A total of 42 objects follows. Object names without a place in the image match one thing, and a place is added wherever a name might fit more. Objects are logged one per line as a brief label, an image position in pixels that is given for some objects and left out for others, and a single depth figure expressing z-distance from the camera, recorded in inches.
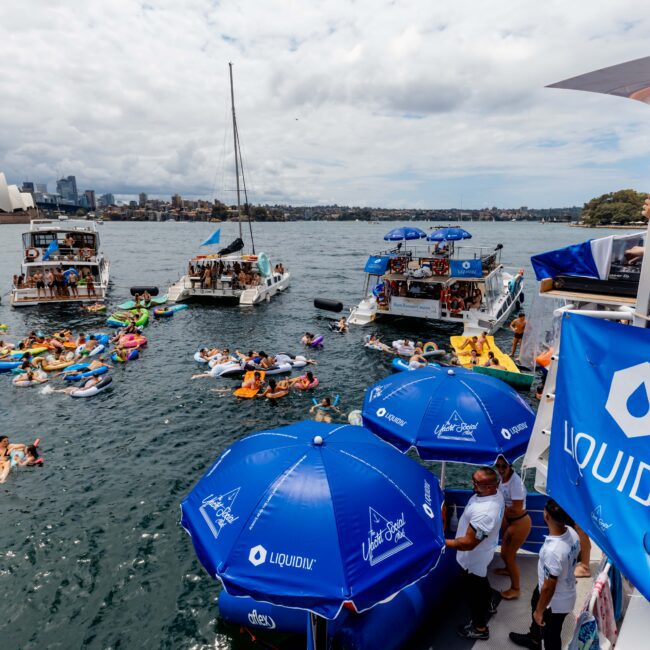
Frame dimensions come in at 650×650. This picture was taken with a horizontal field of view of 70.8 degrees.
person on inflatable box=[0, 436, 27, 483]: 487.2
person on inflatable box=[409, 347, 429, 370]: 762.0
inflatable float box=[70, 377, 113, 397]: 690.9
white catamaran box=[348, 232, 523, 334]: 1019.9
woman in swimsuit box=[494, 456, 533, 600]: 251.0
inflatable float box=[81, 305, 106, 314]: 1246.3
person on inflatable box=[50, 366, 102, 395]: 705.6
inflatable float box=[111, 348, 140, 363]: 844.0
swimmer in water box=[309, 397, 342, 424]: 633.1
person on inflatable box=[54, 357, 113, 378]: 767.7
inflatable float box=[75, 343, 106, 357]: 860.6
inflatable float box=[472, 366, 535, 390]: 705.6
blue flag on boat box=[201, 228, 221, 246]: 1455.5
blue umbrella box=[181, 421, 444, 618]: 175.2
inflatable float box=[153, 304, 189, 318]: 1192.2
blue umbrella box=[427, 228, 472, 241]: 1085.1
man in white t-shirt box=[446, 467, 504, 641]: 216.8
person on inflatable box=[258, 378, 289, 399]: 689.0
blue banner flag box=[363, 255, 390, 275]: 1082.7
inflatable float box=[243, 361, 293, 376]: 786.8
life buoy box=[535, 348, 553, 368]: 607.5
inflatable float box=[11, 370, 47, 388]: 729.6
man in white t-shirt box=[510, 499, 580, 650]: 194.2
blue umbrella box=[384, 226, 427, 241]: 1105.9
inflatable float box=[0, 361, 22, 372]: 794.8
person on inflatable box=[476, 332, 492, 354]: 829.7
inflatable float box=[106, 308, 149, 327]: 1102.5
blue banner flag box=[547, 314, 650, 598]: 127.0
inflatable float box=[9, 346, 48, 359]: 839.7
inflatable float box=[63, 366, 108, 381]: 759.7
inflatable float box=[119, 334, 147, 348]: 920.3
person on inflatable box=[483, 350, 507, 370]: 732.0
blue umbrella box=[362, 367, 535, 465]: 269.7
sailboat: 1354.6
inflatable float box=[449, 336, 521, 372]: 763.8
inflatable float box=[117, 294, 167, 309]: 1252.5
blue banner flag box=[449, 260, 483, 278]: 999.6
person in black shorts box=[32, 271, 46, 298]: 1286.9
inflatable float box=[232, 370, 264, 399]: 694.5
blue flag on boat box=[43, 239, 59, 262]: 1326.3
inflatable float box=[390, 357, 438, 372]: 785.7
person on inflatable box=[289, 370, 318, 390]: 722.2
